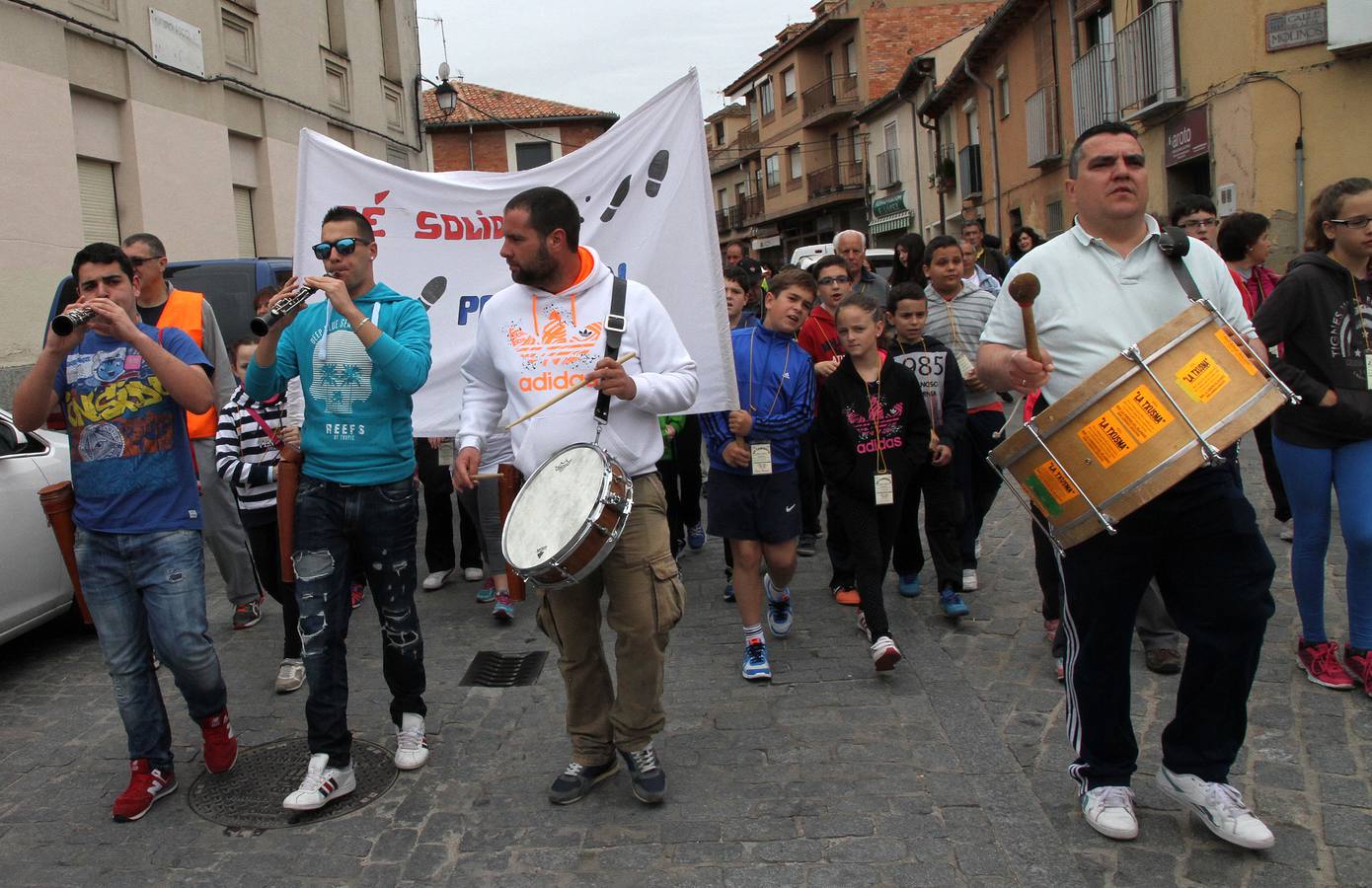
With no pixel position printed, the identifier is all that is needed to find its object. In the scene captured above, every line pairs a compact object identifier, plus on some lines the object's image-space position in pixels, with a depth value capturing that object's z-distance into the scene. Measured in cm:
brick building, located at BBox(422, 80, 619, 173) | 4475
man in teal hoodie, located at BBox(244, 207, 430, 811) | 401
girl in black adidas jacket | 530
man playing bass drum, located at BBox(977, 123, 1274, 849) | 327
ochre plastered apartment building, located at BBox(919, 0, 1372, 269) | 1509
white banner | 563
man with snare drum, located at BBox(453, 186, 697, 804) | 378
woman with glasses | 436
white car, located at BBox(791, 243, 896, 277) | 2211
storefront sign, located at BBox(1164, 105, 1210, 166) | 1691
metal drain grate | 529
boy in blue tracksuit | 520
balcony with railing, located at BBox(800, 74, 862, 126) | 4844
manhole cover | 394
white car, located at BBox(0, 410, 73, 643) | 551
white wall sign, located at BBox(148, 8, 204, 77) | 1416
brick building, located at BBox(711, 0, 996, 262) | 4694
